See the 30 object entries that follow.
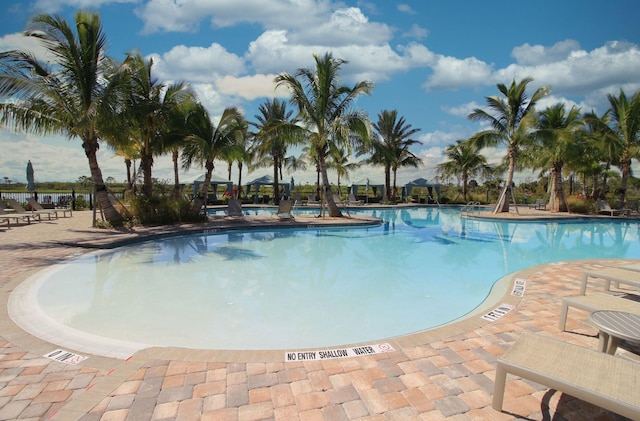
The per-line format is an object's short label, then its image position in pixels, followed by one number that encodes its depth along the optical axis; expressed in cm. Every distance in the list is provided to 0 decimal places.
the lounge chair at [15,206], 1402
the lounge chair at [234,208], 1664
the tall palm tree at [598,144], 1928
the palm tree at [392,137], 2766
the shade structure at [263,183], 2689
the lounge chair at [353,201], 2607
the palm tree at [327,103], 1484
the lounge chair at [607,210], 1950
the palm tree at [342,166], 2758
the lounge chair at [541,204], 2369
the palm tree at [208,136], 1409
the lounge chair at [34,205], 1513
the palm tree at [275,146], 2481
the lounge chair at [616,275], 458
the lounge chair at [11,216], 1170
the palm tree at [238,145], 1434
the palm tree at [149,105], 1252
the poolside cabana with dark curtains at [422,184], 2961
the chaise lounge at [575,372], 206
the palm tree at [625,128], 1877
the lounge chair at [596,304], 349
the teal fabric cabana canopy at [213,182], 2400
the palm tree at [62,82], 1028
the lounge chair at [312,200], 2378
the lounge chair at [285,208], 1514
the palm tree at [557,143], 1777
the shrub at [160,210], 1277
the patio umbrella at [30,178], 1816
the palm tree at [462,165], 2978
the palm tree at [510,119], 1761
